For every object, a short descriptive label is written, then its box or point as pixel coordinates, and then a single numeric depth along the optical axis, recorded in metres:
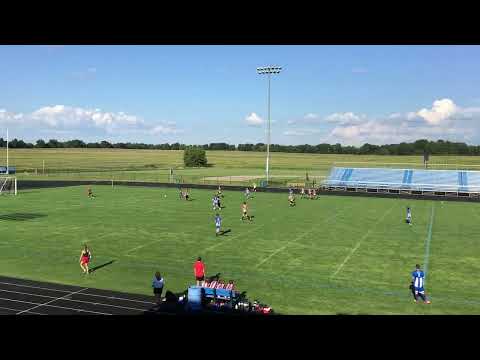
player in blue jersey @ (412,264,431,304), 15.98
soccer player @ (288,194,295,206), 42.85
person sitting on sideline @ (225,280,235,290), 15.20
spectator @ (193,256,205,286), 16.70
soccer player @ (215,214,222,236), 27.68
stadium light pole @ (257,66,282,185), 67.50
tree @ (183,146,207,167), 128.50
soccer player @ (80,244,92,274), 18.99
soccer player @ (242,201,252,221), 33.56
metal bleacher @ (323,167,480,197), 56.81
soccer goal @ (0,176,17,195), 52.65
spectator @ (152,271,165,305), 15.20
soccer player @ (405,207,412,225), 33.12
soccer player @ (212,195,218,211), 38.24
